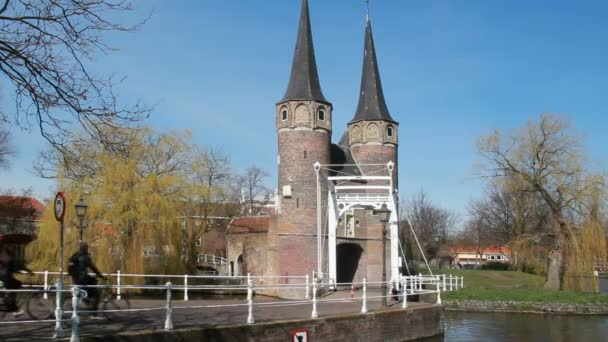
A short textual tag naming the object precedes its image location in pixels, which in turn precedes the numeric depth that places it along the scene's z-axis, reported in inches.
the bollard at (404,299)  672.1
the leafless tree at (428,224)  2385.7
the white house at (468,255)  3369.6
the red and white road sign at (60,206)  357.4
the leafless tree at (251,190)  2297.1
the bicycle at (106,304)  441.6
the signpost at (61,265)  324.2
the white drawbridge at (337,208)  1109.7
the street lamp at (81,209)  578.2
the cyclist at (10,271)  405.7
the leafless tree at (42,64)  327.6
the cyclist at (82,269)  443.5
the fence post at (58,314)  322.9
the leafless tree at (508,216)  1364.4
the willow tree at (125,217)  1056.8
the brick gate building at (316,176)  1223.5
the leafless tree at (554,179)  1223.9
